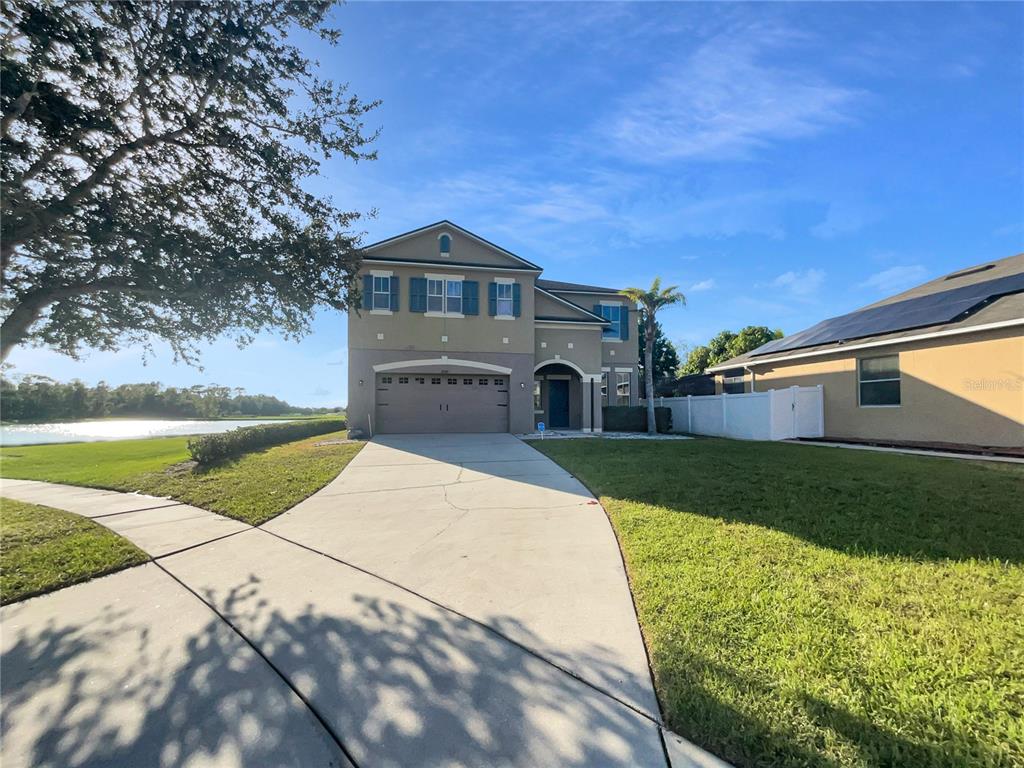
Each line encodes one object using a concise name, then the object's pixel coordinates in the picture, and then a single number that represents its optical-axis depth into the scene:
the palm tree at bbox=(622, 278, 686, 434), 19.17
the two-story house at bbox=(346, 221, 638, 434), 16.41
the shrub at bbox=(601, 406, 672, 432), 19.80
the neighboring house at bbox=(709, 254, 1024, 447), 10.59
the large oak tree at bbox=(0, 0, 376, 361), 5.28
